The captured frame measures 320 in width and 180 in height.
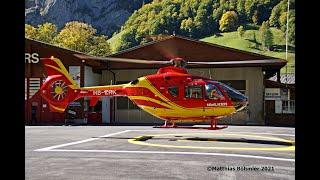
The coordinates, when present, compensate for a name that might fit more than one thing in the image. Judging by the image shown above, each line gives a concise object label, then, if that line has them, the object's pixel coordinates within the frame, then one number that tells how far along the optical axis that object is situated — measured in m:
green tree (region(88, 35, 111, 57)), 63.34
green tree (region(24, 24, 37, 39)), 58.35
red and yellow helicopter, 14.18
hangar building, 26.41
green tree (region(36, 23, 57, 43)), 64.32
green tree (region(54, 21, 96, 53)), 62.47
